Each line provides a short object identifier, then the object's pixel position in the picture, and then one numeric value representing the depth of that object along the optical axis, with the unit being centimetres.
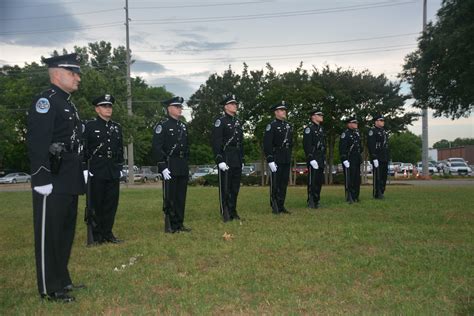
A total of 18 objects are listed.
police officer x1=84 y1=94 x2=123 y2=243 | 782
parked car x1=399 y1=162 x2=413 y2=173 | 5447
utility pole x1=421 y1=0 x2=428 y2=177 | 3407
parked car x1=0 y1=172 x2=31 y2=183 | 5197
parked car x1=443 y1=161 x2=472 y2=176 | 4675
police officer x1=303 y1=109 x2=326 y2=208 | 1188
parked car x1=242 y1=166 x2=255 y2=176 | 4463
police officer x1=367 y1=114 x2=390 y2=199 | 1384
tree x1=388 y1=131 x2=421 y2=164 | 9269
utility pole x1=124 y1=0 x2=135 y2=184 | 3753
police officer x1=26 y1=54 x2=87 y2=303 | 475
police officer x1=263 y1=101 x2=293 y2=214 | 1091
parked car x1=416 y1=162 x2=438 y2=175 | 5306
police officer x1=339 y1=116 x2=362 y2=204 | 1312
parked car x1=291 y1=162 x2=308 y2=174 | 4240
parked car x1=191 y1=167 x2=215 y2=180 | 4488
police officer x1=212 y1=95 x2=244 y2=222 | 966
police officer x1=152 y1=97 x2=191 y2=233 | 865
